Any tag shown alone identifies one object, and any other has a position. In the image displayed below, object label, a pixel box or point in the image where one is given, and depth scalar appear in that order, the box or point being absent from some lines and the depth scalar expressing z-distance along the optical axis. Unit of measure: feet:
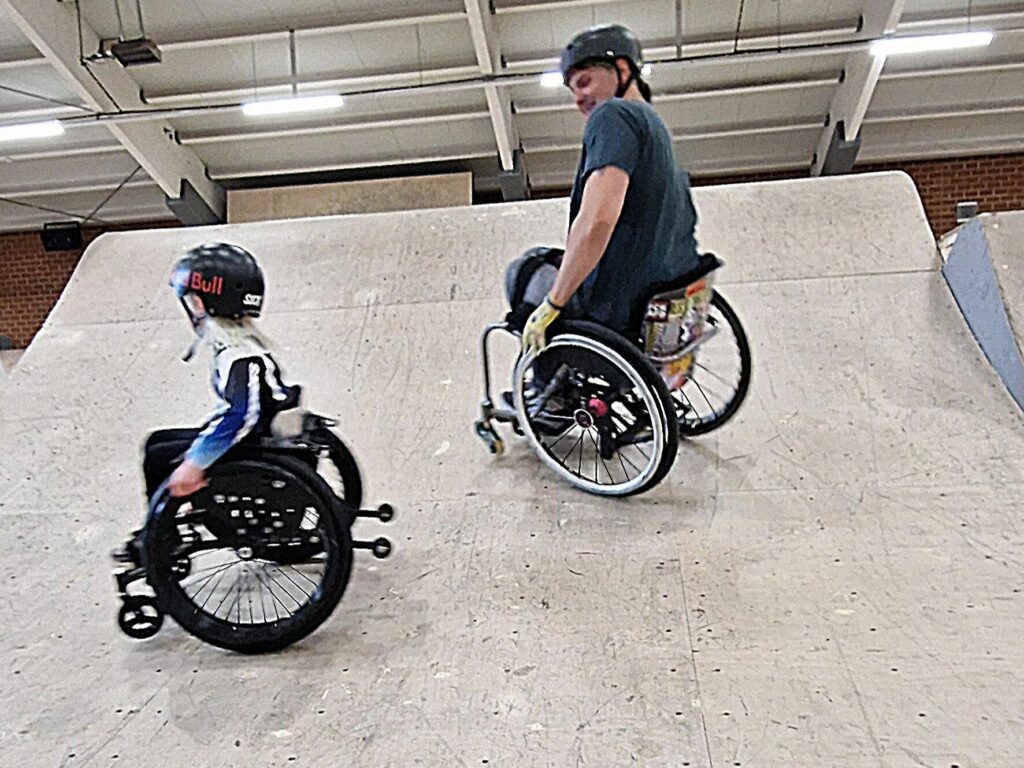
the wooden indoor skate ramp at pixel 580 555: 5.27
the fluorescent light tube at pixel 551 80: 27.72
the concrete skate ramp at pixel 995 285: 9.06
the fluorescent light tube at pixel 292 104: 28.73
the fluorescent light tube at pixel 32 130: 29.20
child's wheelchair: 5.93
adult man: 7.29
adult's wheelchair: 7.32
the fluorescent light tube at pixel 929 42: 26.27
